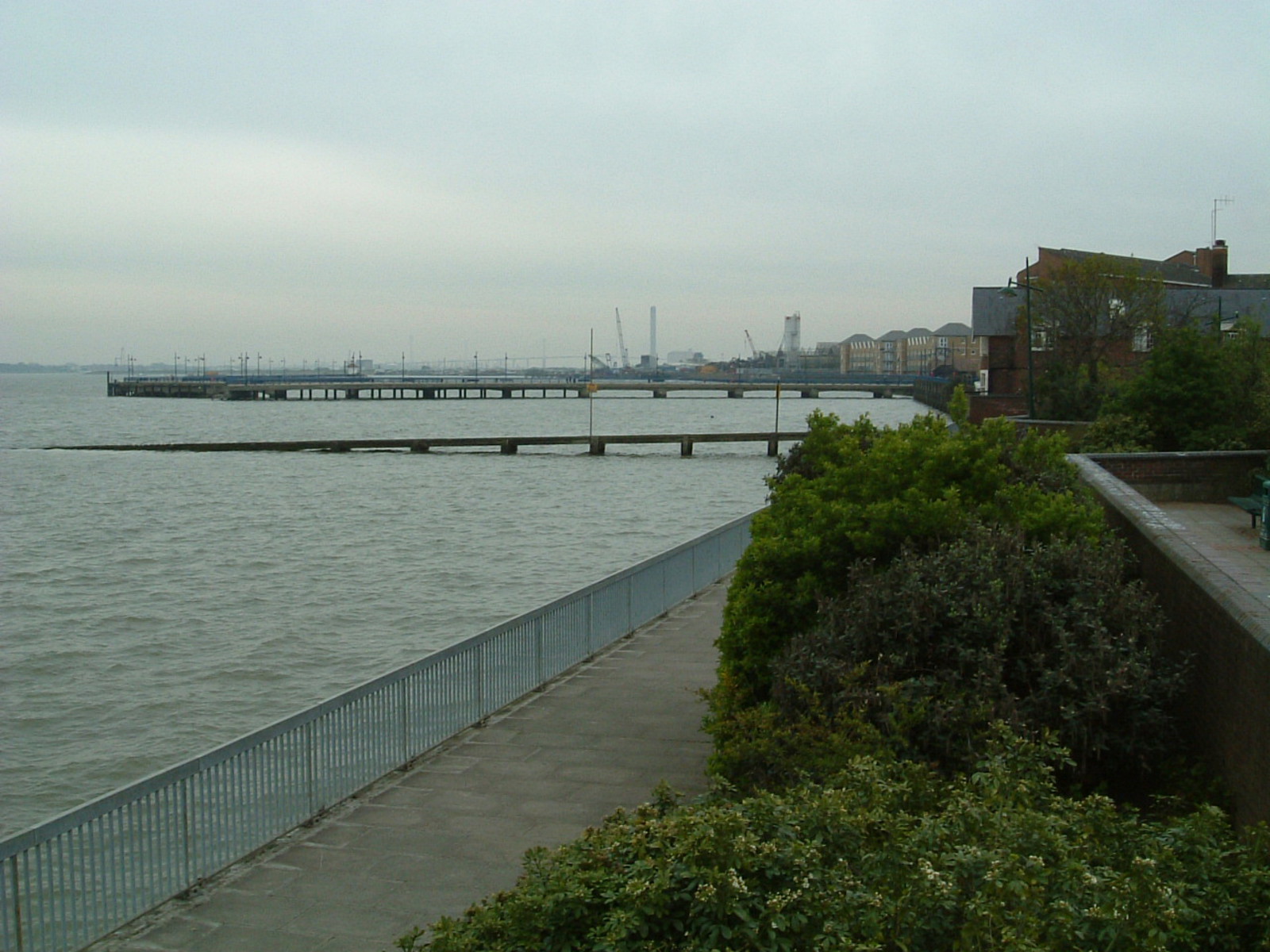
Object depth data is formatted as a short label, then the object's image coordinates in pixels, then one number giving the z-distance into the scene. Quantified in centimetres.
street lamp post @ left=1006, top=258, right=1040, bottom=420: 4487
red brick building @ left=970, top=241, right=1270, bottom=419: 6638
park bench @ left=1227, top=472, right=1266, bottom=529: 2239
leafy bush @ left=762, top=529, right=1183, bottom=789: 978
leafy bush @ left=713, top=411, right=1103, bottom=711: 1269
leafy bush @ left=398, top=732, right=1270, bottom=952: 586
